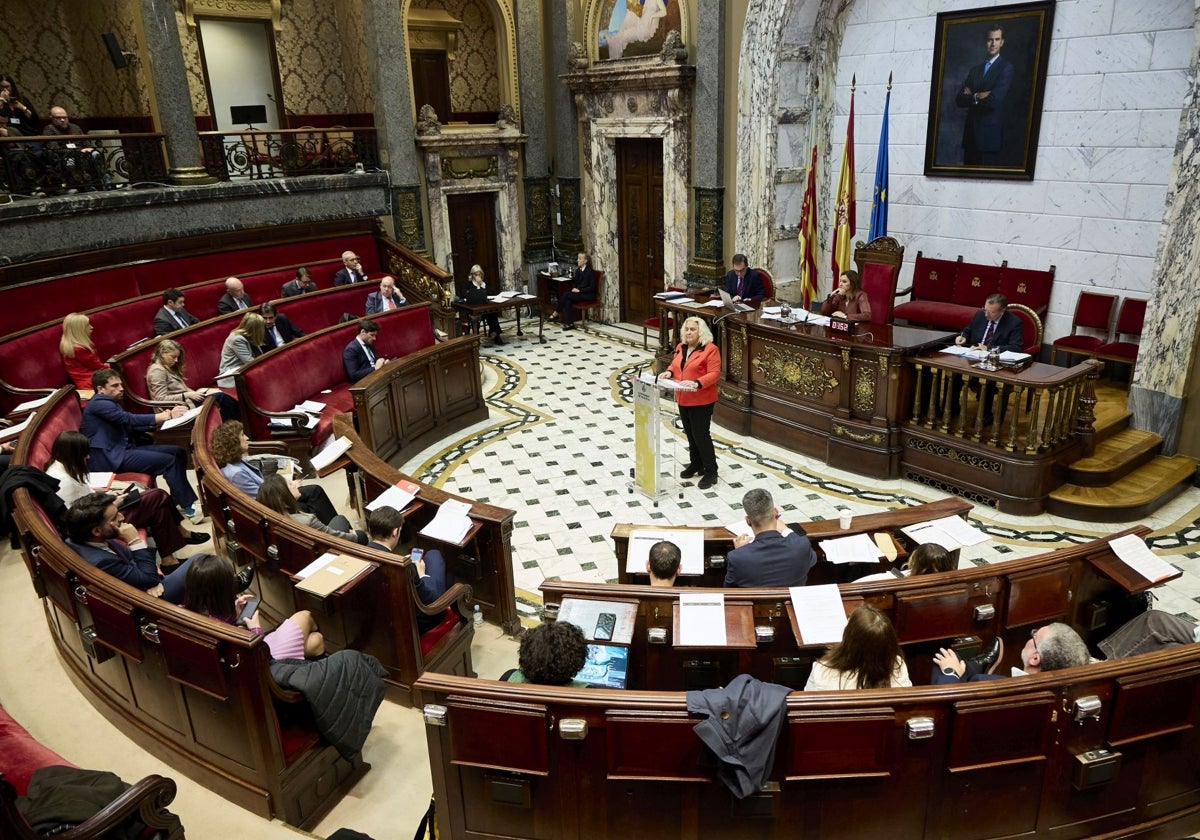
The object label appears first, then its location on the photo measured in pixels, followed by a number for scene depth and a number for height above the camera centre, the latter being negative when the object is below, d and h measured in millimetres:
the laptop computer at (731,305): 8461 -1477
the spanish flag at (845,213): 9023 -626
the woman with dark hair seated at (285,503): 4500 -1751
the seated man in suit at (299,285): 9758 -1291
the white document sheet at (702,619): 3266 -1818
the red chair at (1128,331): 7824 -1723
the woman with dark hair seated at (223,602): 3467 -1747
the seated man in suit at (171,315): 8102 -1333
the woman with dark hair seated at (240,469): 5105 -1771
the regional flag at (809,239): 9373 -925
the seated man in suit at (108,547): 4023 -1788
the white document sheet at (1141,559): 3574 -1783
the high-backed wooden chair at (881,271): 8469 -1185
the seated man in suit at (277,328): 8008 -1509
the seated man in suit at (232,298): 8730 -1277
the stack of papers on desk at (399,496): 4746 -1842
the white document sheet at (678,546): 3988 -1854
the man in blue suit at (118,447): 5883 -1890
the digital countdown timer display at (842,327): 7172 -1455
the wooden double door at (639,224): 11523 -872
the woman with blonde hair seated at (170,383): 6820 -1667
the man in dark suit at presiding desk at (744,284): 9086 -1352
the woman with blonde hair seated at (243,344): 7465 -1491
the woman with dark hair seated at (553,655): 2908 -1686
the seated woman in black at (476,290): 11180 -1629
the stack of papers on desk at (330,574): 3736 -1816
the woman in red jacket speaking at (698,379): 6461 -1675
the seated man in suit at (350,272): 10008 -1198
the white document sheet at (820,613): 3273 -1816
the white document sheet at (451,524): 4504 -1925
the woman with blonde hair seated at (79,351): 7203 -1455
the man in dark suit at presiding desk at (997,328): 6898 -1482
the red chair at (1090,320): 8092 -1672
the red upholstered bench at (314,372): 6852 -1744
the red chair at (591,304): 12188 -2023
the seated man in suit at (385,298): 9234 -1400
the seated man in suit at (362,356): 7707 -1677
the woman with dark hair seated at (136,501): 4883 -2007
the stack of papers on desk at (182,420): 6457 -1860
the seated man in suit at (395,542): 4207 -1883
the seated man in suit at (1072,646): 3020 -1910
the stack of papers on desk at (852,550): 4043 -1901
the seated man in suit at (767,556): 3861 -1812
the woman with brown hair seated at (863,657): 2891 -1731
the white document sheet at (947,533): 4098 -1877
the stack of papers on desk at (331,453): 5367 -1805
